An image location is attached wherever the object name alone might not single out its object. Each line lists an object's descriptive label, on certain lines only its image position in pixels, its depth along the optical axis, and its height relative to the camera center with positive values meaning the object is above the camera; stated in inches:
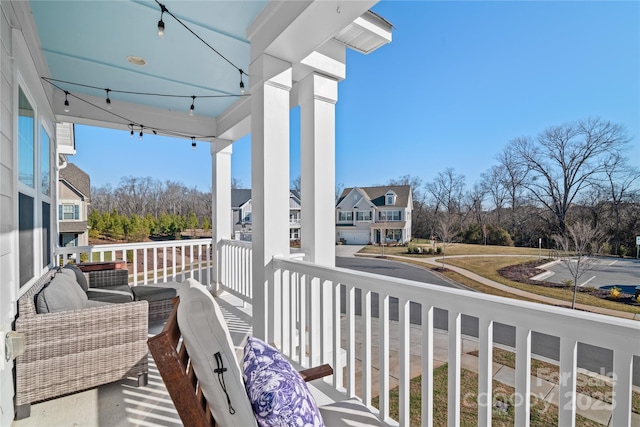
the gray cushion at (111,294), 130.3 -36.3
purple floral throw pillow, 39.6 -24.3
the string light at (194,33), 97.5 +66.3
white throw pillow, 37.1 -18.4
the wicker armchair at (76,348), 80.3 -38.4
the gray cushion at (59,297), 86.1 -25.1
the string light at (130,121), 160.1 +55.7
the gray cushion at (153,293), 143.0 -38.7
